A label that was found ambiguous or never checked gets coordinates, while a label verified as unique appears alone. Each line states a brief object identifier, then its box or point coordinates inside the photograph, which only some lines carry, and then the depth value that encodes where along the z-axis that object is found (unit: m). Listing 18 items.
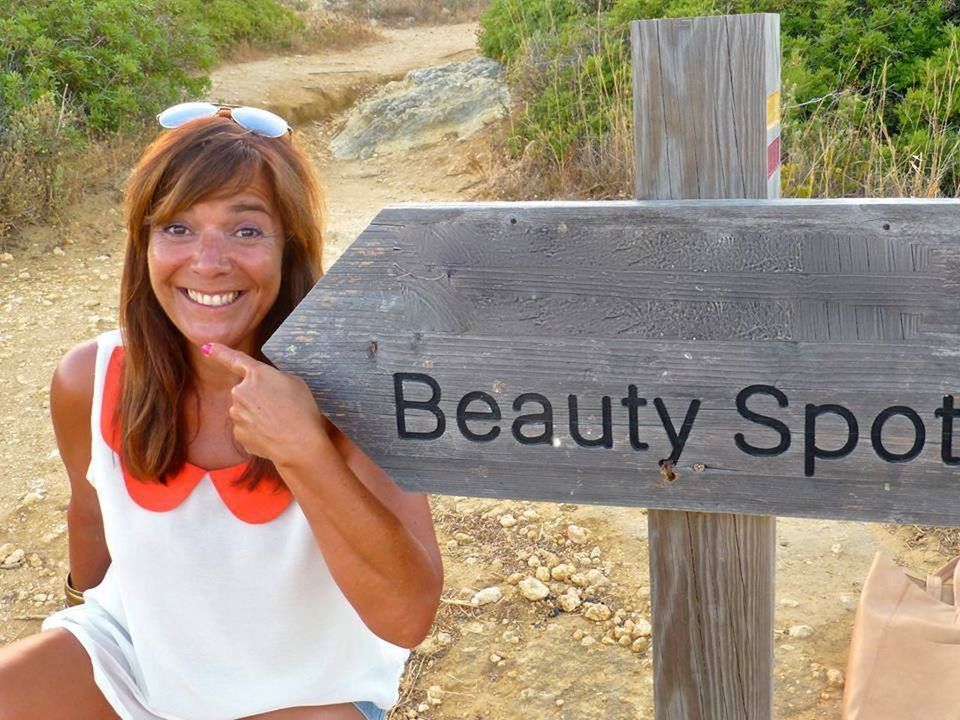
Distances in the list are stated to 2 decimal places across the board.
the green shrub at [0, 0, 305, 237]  6.02
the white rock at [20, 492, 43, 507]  3.43
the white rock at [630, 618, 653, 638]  2.63
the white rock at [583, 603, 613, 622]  2.70
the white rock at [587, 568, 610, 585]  2.83
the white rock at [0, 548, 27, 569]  3.11
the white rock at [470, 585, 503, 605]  2.79
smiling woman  1.66
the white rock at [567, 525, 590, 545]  3.03
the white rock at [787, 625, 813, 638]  2.60
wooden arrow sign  1.17
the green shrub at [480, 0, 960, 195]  4.66
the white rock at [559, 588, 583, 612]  2.75
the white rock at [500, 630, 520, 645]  2.65
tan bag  2.17
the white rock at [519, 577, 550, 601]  2.79
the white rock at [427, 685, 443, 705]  2.47
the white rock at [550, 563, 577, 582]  2.86
